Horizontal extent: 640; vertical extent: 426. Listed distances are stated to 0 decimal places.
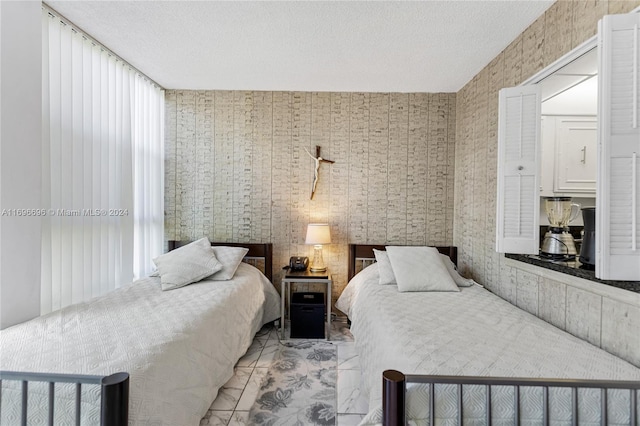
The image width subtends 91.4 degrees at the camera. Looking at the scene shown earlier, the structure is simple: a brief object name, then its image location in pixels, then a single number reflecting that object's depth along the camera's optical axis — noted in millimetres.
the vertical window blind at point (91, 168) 2172
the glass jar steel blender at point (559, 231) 2070
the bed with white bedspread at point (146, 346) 1299
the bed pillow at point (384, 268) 2894
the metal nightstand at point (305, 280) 3102
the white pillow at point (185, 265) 2721
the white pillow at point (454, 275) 2861
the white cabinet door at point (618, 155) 1357
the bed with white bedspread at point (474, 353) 1218
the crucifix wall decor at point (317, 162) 3539
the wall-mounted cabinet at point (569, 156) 2713
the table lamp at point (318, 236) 3266
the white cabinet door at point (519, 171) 2176
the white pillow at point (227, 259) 2916
